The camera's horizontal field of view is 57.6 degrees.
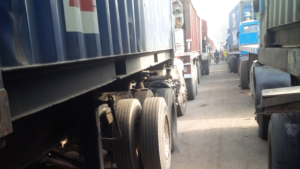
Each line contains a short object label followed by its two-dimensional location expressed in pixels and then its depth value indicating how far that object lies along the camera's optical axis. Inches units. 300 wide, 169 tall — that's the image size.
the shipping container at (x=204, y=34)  683.2
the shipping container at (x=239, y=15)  575.2
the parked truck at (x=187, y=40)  310.1
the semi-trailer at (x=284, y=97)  91.4
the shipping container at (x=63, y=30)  44.1
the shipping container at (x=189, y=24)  385.4
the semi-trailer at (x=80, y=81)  45.2
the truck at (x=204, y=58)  638.3
